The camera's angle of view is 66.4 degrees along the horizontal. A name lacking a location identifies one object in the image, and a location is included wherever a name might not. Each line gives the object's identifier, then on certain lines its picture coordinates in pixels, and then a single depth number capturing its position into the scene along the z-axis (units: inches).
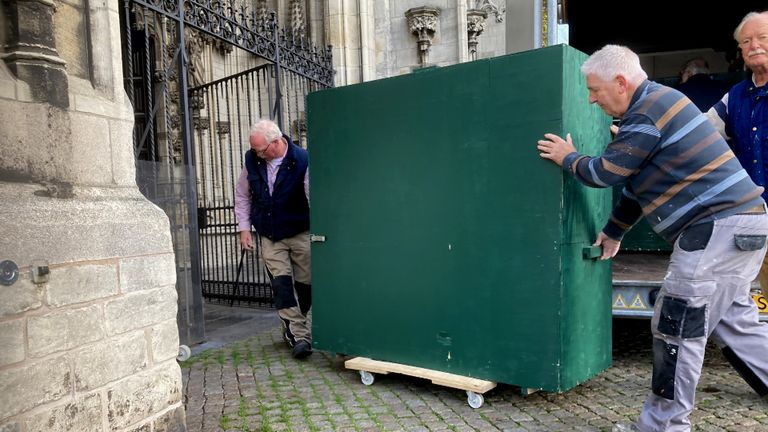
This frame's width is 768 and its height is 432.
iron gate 192.4
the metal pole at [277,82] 273.3
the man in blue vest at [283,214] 187.6
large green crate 122.8
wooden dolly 131.6
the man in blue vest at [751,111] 122.0
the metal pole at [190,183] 196.7
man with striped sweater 103.1
